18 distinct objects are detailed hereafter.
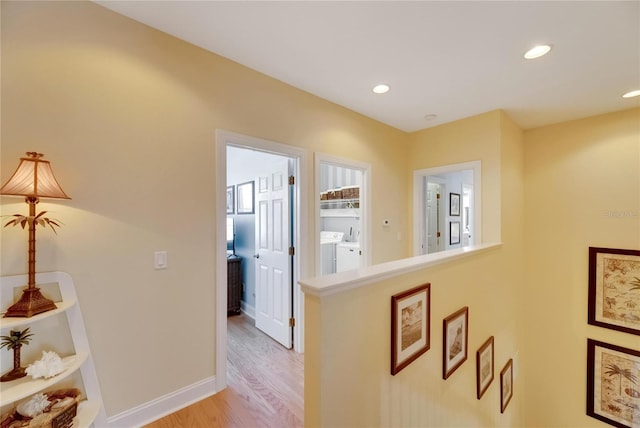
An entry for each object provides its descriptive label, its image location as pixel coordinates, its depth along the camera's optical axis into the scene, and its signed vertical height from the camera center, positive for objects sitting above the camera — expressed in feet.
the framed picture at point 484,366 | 7.46 -4.76
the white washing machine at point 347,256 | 12.30 -2.26
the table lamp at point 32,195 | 4.09 +0.29
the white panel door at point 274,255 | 9.18 -1.68
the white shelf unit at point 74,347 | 4.00 -2.54
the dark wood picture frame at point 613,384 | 9.80 -6.88
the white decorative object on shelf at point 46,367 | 4.10 -2.51
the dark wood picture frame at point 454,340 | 5.96 -3.20
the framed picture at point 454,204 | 16.81 +0.45
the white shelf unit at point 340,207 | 14.54 +0.24
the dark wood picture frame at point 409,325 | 4.50 -2.17
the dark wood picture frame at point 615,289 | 9.63 -3.08
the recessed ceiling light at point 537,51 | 6.28 +4.00
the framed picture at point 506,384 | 9.38 -6.70
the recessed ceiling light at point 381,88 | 8.29 +4.05
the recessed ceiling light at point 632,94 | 8.26 +3.81
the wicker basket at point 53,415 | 4.01 -3.30
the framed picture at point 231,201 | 14.74 +0.63
